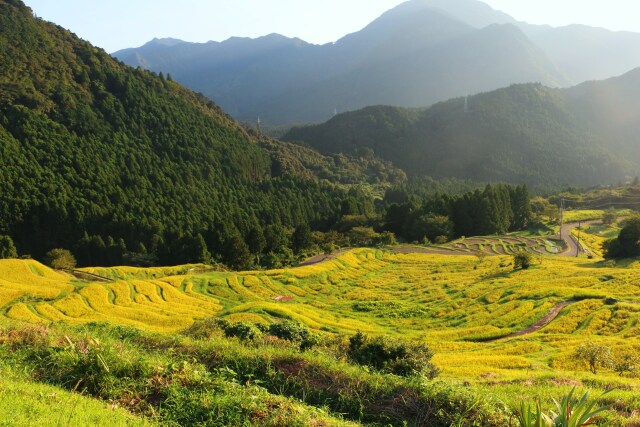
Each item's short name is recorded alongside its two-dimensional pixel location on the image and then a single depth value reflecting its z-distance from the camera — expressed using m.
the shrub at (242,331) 14.99
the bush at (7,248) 80.19
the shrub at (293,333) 15.35
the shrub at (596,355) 18.91
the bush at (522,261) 53.75
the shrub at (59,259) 71.62
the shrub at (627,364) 18.44
